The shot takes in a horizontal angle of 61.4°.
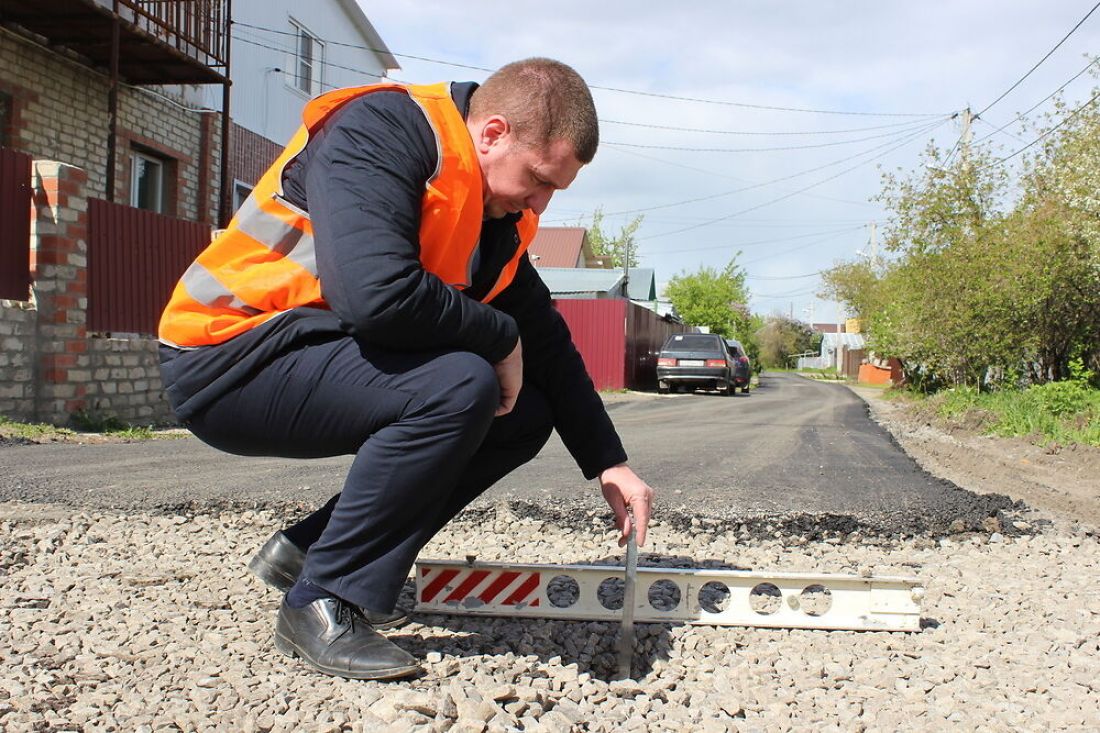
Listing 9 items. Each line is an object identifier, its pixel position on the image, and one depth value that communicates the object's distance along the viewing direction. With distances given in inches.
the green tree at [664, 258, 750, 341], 2005.4
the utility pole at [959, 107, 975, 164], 987.5
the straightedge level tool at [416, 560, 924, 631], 107.0
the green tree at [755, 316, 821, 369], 3114.2
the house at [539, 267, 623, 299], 1205.7
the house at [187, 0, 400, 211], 613.0
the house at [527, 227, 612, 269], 1557.6
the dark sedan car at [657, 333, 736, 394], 877.8
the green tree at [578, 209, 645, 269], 2144.4
